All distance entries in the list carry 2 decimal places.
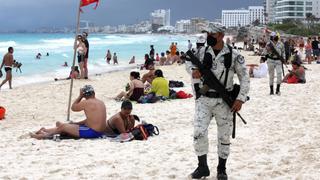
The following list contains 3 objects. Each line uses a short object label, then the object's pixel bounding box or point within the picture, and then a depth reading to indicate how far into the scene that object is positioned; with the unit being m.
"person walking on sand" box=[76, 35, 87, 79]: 17.56
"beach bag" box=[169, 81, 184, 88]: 15.84
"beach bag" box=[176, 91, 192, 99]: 12.92
